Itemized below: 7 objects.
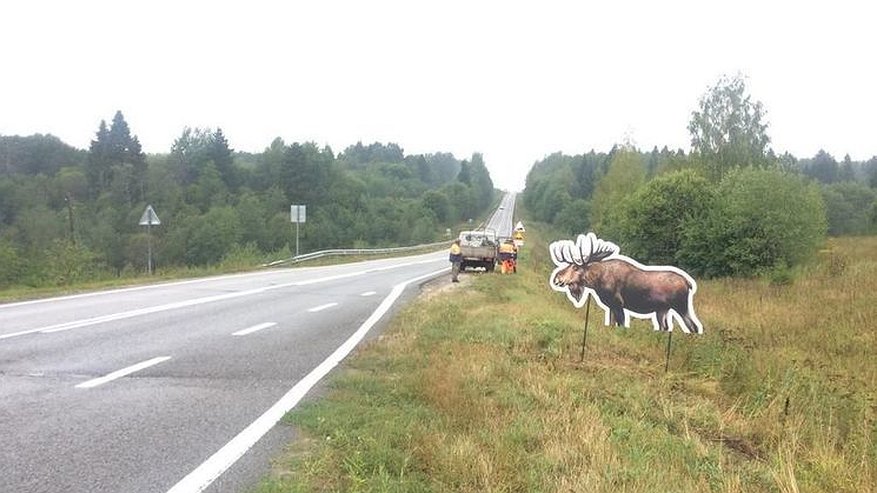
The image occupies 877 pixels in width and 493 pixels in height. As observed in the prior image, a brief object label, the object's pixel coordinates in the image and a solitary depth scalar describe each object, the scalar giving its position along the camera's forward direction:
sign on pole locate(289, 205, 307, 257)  39.12
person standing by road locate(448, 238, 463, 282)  23.73
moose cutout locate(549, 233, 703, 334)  8.77
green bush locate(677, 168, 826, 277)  34.56
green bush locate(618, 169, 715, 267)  41.34
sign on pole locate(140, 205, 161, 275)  24.31
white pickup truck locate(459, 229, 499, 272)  29.10
